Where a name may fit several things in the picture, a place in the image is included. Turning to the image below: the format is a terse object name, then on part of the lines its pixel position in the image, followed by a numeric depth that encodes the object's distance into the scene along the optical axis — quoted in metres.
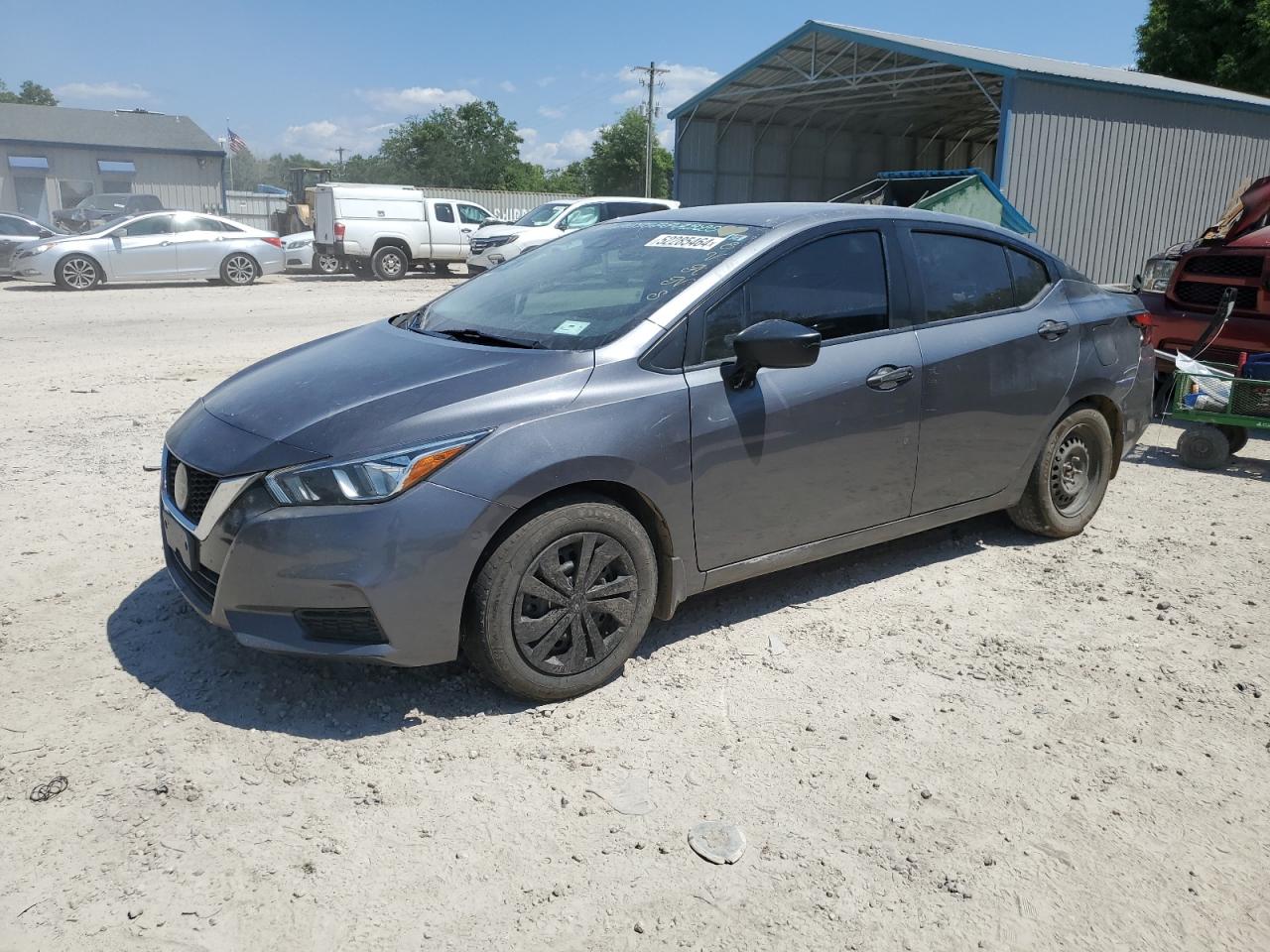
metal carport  17.48
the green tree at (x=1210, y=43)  28.58
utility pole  59.24
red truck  7.79
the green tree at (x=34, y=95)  97.19
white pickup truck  22.75
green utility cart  6.81
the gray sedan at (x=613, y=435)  3.22
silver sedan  18.67
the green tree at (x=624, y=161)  65.44
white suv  21.70
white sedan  24.19
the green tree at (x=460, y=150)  70.81
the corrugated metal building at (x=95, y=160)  48.91
